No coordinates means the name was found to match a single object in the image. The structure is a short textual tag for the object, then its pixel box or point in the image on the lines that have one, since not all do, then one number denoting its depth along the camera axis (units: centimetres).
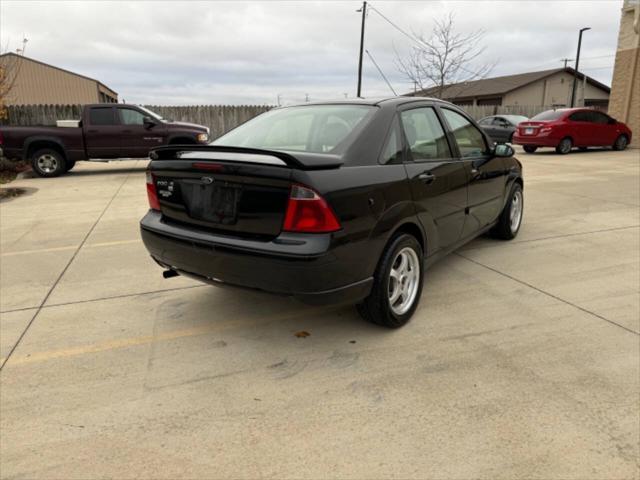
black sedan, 279
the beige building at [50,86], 3447
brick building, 1899
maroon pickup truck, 1206
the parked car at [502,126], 2052
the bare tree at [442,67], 2105
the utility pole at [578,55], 3700
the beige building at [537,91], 4034
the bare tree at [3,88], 1278
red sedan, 1650
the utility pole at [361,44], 2570
